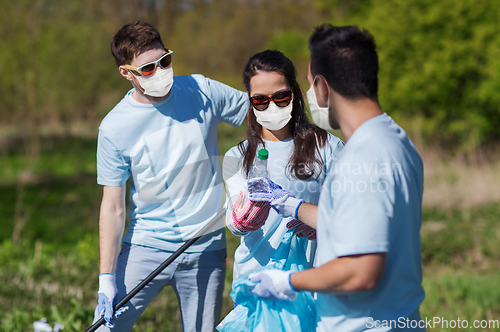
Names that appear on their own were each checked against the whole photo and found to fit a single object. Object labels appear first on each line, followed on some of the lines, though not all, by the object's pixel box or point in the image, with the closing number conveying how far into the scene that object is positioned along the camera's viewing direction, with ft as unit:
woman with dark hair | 20.56
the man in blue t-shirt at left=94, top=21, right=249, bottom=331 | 21.30
